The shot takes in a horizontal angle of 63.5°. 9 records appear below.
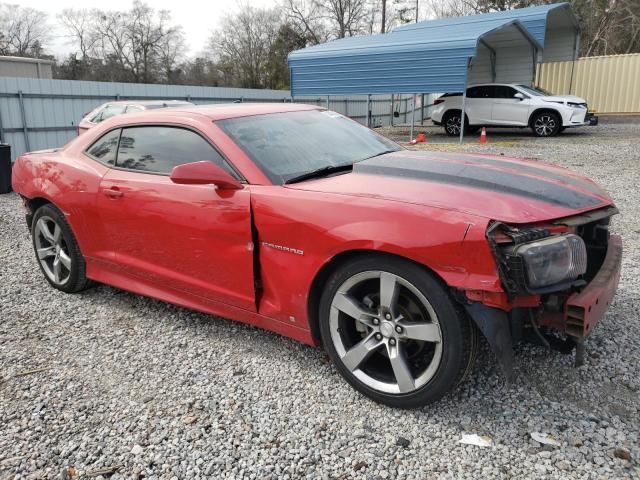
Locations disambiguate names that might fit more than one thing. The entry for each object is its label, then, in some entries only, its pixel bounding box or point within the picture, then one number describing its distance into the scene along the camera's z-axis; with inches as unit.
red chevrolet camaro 90.8
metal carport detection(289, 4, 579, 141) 631.8
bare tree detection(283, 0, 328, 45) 1708.9
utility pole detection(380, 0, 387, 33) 1673.2
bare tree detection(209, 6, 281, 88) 1759.4
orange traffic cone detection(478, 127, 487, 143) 589.6
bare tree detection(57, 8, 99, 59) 1971.0
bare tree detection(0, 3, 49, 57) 1873.8
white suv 609.6
